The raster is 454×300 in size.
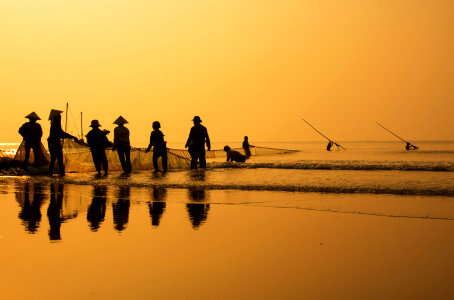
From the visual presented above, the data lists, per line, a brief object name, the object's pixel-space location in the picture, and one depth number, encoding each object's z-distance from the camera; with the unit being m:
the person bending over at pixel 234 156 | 22.86
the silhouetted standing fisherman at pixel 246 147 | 33.06
